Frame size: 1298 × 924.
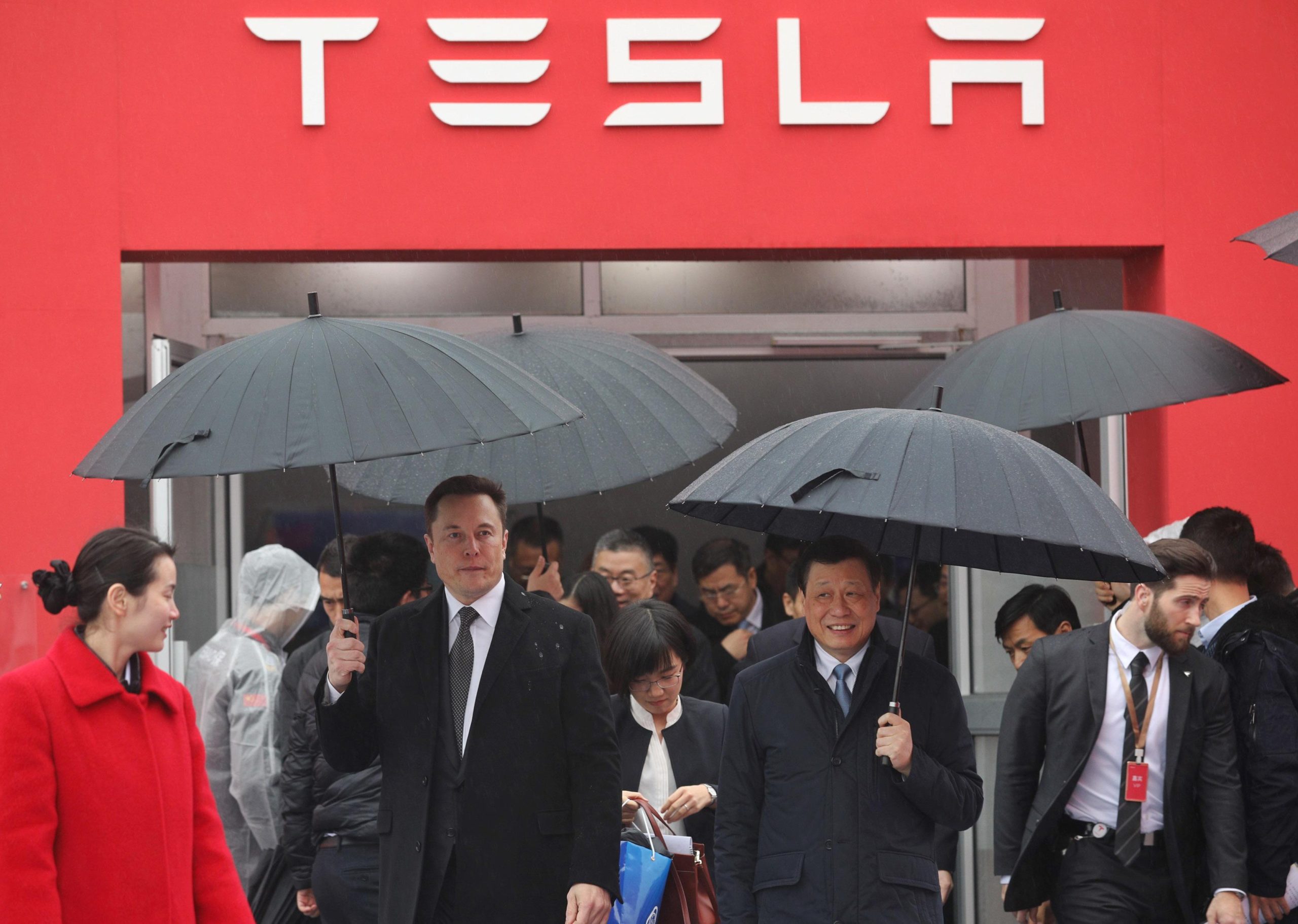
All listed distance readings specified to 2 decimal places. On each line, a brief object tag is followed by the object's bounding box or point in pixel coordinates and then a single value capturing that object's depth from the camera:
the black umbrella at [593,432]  9.71
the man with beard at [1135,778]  10.12
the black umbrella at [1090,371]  10.55
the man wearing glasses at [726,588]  16.19
